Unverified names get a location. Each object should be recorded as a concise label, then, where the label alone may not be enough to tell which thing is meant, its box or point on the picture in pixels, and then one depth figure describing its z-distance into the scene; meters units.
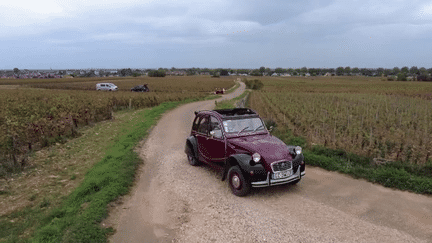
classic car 6.85
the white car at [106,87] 50.02
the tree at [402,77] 112.75
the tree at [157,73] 151.38
